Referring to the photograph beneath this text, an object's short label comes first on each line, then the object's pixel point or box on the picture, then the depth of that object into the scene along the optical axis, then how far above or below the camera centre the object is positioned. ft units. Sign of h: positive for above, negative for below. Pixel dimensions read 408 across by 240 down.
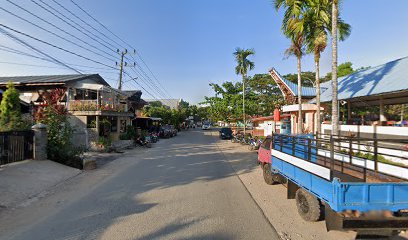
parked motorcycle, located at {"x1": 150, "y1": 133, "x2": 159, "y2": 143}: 84.58 -5.13
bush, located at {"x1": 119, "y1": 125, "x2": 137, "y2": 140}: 76.69 -3.57
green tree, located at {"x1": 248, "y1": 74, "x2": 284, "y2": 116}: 112.96 +14.10
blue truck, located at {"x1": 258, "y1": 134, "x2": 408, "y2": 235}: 12.87 -4.02
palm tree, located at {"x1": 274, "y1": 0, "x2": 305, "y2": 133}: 43.40 +18.07
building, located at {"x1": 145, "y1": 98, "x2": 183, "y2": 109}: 281.00 +24.55
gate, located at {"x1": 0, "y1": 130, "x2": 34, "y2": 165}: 31.37 -3.16
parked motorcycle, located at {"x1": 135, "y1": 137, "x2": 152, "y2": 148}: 70.64 -5.62
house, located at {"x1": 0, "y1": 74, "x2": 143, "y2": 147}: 62.90 +5.60
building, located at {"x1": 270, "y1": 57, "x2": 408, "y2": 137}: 36.93 +5.72
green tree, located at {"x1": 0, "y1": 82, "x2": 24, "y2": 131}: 37.35 +1.97
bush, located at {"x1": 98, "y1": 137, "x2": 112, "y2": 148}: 56.24 -4.45
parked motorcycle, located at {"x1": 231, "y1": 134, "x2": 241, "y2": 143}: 81.88 -5.33
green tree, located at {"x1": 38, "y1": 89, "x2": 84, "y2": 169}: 37.83 -3.02
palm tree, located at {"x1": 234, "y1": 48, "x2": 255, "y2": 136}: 91.44 +23.45
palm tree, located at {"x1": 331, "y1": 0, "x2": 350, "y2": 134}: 32.91 +7.19
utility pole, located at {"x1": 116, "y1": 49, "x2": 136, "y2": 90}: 87.56 +20.83
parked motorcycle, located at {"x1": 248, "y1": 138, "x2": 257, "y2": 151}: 60.23 -5.32
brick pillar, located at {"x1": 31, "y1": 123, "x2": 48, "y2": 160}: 35.88 -2.80
